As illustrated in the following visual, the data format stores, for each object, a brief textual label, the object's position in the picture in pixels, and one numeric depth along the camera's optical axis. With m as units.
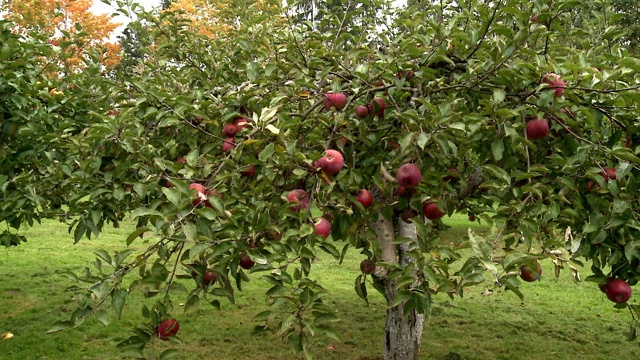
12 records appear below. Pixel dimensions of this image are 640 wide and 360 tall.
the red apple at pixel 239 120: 2.73
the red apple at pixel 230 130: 2.79
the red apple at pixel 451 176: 2.85
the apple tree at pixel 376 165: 2.19
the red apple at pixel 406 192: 2.65
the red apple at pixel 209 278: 2.48
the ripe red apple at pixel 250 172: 2.68
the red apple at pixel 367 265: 2.90
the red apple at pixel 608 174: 2.54
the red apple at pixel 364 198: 2.54
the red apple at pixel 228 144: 2.70
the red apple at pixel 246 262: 2.57
